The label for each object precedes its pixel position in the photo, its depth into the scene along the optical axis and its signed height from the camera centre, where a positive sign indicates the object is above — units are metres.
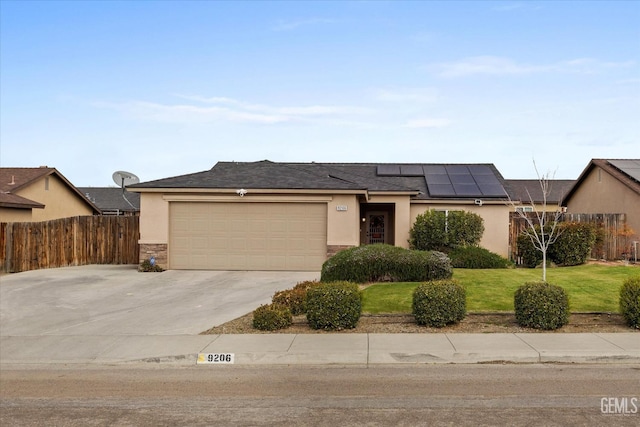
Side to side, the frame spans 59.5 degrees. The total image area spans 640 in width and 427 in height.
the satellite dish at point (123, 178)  26.17 +1.99
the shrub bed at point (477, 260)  19.48 -1.32
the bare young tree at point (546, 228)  19.61 -0.19
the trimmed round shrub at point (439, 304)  10.51 -1.56
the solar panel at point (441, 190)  24.25 +1.41
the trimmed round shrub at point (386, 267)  15.93 -1.31
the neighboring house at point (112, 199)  41.50 +1.61
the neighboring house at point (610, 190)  22.02 +1.49
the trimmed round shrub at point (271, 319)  10.66 -1.89
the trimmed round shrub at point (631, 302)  10.22 -1.45
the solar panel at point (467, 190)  24.08 +1.41
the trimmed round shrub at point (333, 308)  10.48 -1.64
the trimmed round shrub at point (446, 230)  21.30 -0.32
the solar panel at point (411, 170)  27.86 +2.64
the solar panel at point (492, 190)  23.88 +1.41
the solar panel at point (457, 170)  27.50 +2.62
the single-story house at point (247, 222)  20.28 -0.05
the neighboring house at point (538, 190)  36.40 +2.28
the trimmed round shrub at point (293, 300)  12.02 -1.72
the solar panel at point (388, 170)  28.27 +2.68
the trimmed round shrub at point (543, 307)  10.23 -1.56
